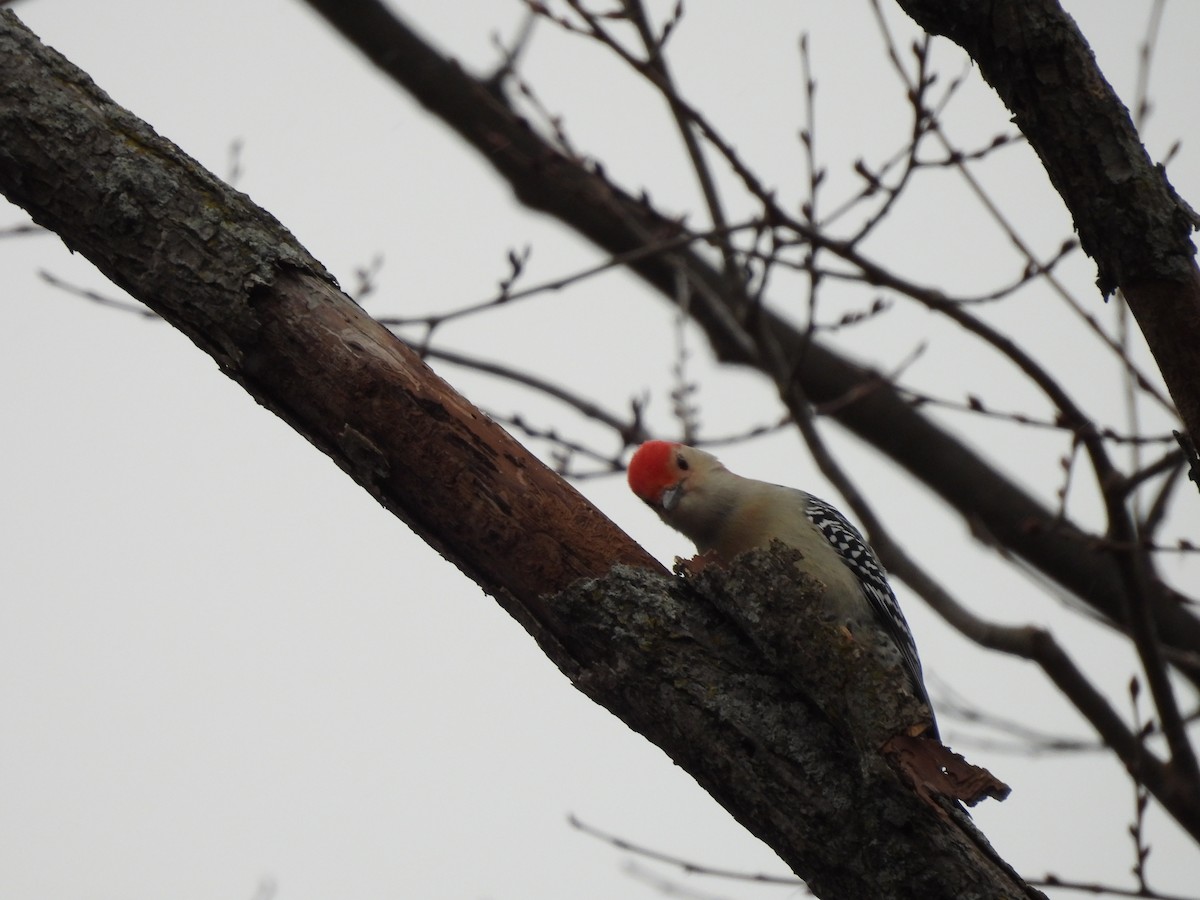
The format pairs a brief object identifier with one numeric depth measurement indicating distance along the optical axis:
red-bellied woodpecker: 9.71
